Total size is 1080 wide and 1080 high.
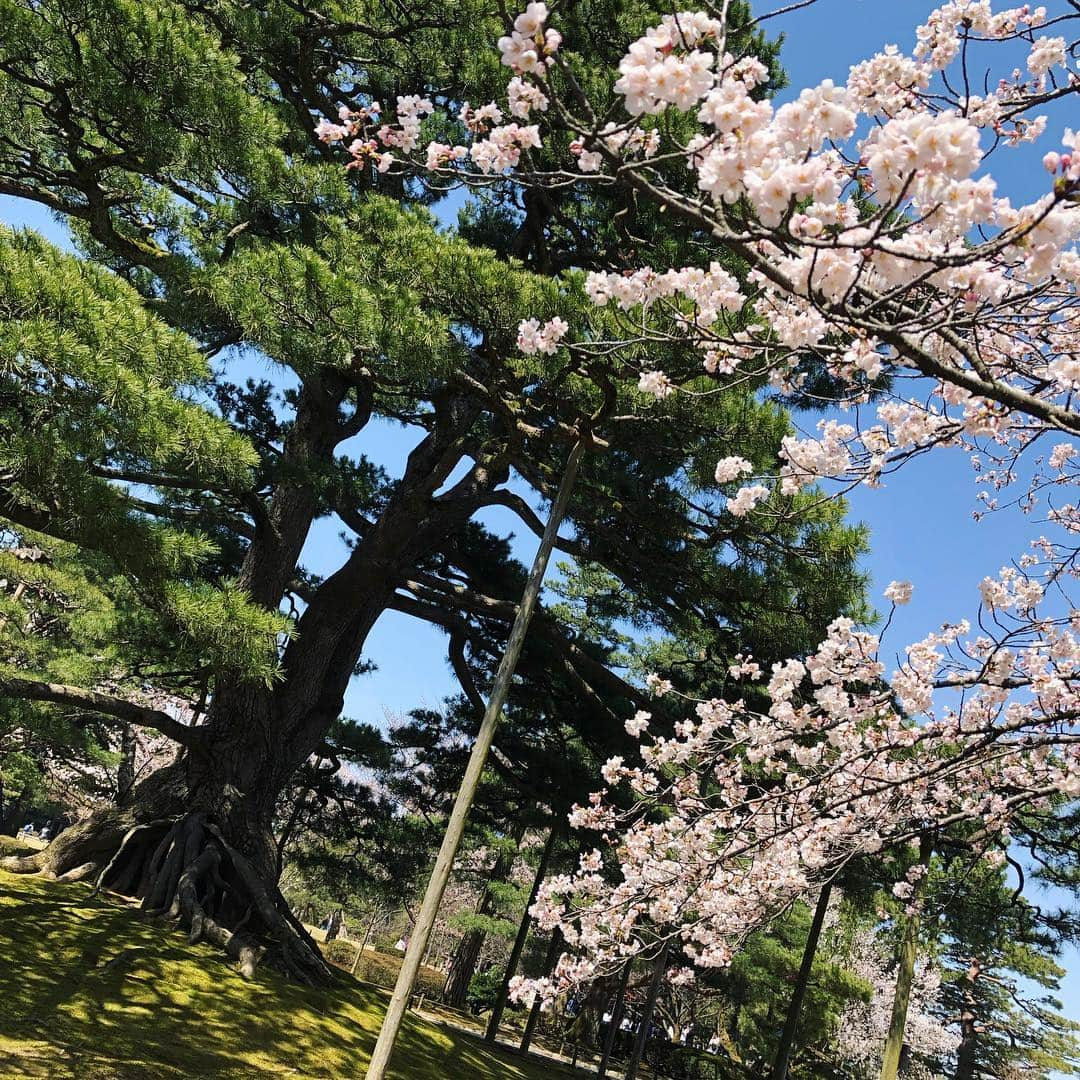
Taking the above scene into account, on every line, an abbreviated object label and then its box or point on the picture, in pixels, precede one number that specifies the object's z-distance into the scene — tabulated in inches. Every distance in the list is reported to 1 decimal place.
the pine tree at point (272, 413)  127.6
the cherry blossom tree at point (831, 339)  58.4
